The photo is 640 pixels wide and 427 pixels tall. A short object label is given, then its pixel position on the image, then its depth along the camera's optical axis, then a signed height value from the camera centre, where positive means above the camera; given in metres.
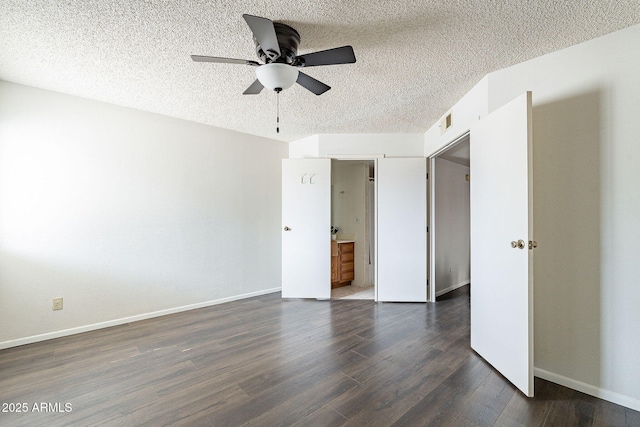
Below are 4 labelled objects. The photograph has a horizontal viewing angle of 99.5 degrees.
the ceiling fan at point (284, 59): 1.62 +0.96
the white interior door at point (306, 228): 3.84 -0.21
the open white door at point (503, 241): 1.71 -0.22
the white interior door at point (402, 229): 3.64 -0.23
